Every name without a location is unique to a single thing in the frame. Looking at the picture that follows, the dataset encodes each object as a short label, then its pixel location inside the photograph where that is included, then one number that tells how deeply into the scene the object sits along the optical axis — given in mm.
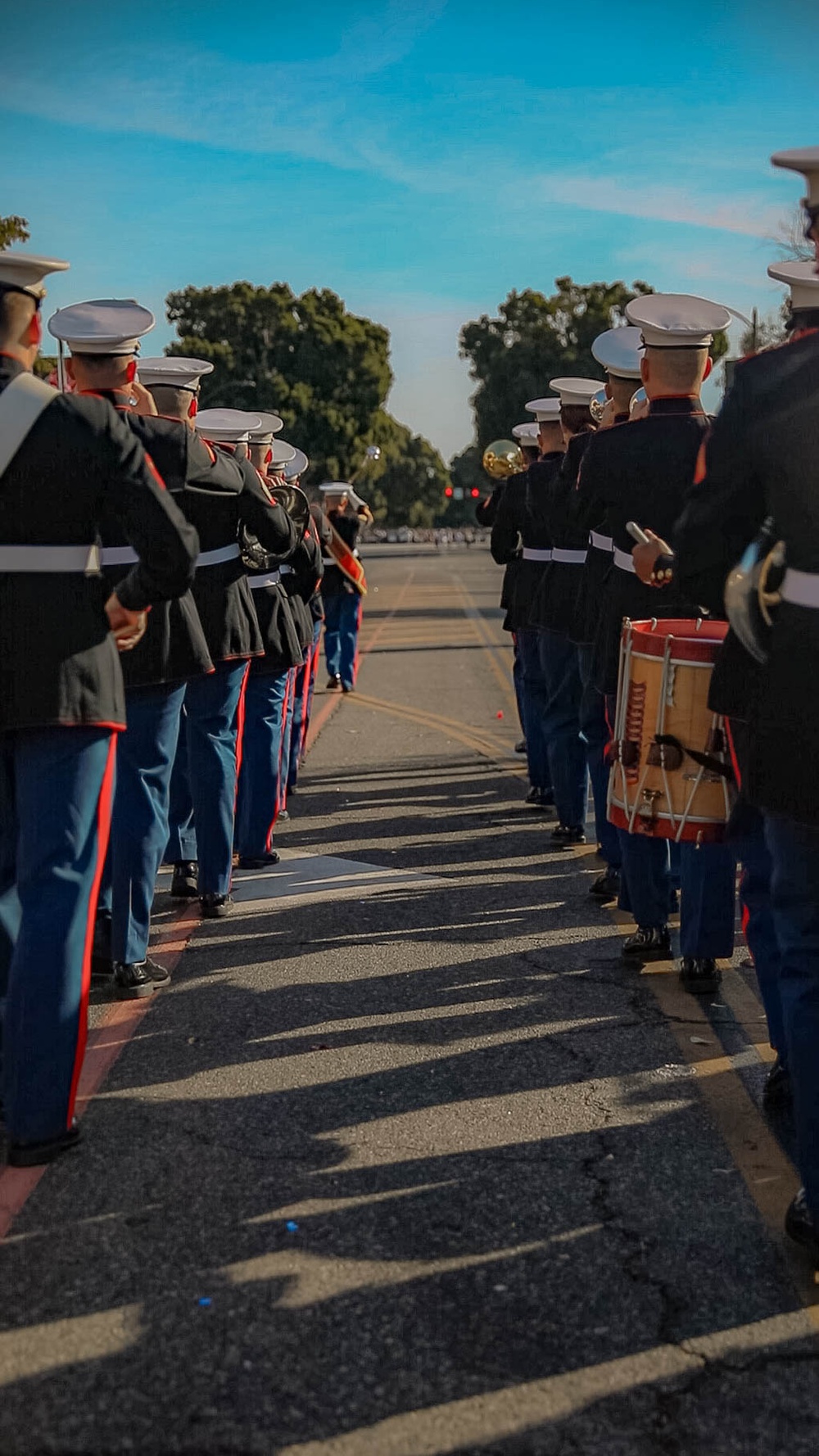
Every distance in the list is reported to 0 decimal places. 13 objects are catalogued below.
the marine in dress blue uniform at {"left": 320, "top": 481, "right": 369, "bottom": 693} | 14695
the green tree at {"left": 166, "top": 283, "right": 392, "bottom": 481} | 72875
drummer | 5602
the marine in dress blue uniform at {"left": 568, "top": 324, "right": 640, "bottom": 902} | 6621
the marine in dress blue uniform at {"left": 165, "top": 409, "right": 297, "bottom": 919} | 6836
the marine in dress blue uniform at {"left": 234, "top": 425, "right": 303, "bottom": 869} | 7922
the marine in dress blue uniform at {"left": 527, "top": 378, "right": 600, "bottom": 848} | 8242
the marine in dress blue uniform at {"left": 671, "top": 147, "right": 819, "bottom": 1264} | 3529
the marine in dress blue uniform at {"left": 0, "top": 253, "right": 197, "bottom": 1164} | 4055
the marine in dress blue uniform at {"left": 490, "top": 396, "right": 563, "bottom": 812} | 9242
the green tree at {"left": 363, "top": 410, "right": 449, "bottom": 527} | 142500
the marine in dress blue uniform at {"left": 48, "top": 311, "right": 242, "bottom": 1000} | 5746
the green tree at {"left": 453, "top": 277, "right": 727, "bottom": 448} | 83438
